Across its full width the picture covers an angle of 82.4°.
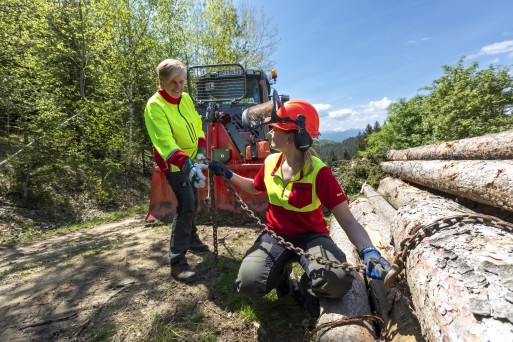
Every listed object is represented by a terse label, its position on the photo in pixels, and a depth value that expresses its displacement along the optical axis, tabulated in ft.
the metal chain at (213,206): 10.03
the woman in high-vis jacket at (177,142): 9.04
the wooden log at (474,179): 8.59
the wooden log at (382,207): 12.09
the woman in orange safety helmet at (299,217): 7.23
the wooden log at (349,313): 5.92
